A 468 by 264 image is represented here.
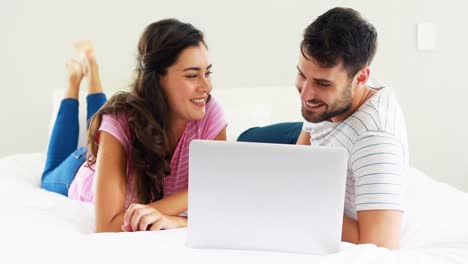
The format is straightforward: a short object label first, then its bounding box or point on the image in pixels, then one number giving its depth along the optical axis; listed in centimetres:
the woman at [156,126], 310
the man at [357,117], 264
